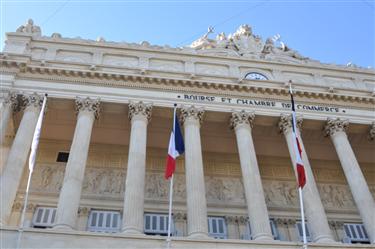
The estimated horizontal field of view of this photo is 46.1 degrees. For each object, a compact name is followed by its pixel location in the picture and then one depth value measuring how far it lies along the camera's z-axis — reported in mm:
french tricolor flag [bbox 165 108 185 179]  16031
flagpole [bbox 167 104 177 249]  14841
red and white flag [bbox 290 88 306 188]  16394
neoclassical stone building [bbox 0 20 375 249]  17547
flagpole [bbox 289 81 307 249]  15220
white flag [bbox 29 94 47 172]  15487
